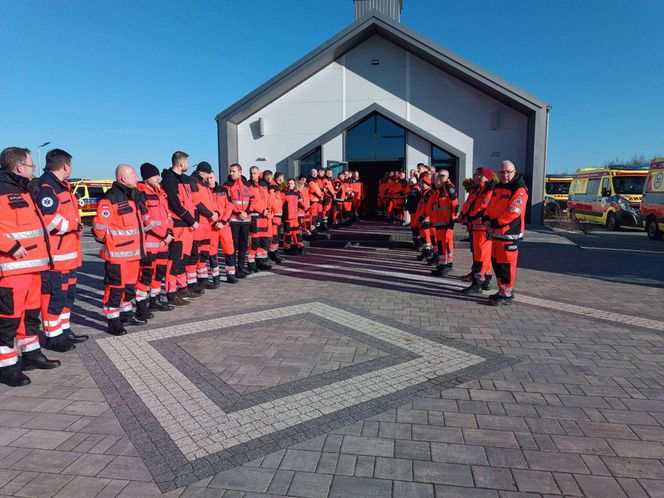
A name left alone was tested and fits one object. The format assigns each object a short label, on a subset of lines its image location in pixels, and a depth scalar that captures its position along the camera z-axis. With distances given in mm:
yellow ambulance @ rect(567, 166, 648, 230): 18853
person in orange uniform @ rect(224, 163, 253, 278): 8508
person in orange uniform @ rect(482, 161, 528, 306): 6535
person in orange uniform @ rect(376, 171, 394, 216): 18266
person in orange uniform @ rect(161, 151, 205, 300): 6625
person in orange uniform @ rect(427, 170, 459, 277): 8602
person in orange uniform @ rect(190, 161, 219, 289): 7285
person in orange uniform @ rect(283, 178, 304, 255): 11031
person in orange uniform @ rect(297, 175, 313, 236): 12234
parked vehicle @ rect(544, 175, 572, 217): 29422
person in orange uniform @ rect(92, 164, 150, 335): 5227
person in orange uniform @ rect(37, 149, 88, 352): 4742
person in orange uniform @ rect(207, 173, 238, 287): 7852
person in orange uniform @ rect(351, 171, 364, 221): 18344
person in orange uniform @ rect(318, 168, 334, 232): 15305
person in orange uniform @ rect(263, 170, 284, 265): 9750
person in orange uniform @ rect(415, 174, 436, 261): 9910
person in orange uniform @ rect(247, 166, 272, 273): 8961
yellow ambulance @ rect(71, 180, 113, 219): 22750
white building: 17391
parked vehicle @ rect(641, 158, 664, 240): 15375
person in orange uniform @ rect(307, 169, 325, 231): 13969
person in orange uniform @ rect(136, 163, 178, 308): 6035
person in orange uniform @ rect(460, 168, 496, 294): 7543
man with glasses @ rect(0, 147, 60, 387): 3980
